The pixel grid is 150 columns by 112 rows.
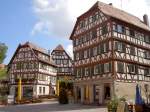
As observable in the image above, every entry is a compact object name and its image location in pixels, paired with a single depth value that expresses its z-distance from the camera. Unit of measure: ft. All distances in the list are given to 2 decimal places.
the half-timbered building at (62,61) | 116.25
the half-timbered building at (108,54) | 55.70
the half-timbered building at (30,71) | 94.82
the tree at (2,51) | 78.98
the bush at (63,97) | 62.66
